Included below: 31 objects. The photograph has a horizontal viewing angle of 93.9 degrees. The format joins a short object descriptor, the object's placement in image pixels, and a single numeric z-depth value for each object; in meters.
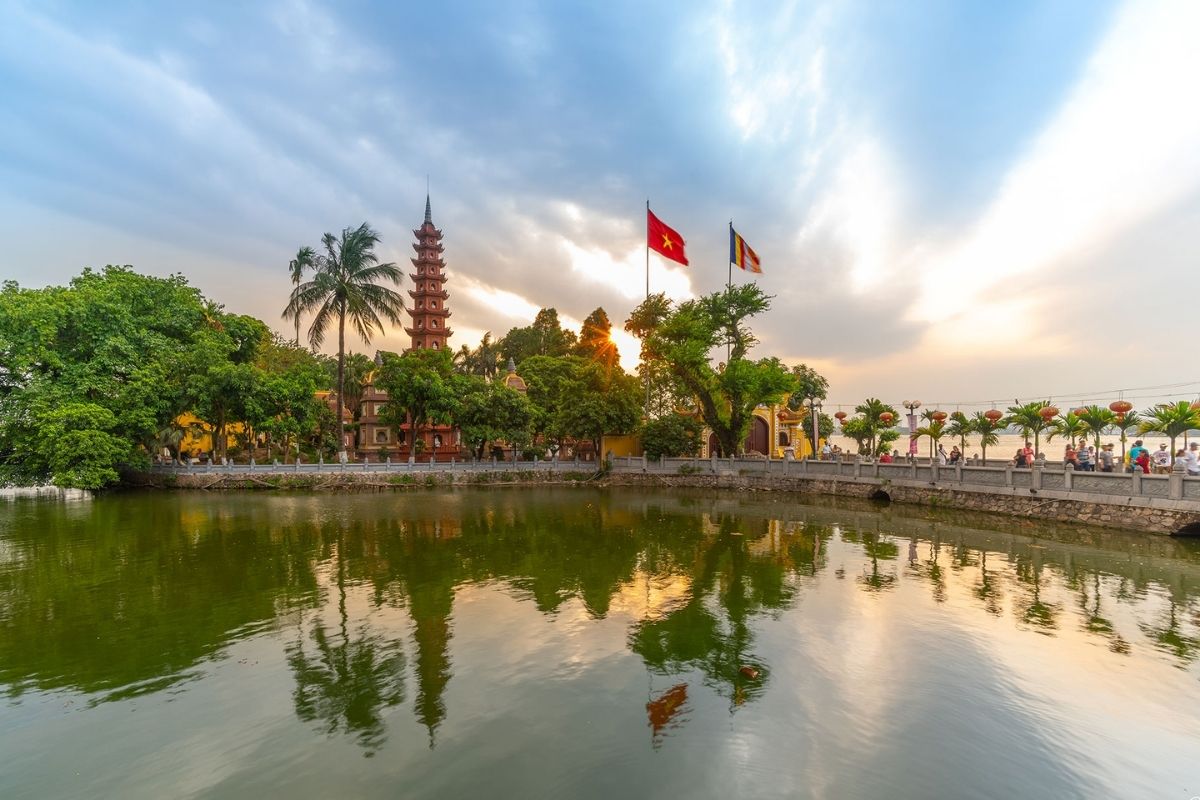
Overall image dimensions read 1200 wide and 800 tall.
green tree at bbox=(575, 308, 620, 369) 53.94
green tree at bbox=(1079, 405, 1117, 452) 26.97
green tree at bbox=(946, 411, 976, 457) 35.81
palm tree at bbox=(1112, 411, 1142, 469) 26.50
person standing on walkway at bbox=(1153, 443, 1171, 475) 21.65
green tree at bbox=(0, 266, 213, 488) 25.47
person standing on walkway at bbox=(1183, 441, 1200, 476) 15.81
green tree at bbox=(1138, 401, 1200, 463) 21.91
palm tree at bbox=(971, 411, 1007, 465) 32.43
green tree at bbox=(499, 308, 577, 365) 59.81
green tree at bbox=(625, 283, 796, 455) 31.03
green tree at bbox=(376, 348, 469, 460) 32.50
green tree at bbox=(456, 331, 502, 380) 56.84
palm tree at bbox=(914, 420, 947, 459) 28.48
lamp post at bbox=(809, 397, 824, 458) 33.31
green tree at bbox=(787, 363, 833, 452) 55.67
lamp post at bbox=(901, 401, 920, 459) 26.53
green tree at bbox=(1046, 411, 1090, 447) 29.98
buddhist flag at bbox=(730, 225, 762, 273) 30.02
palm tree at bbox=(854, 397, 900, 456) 37.03
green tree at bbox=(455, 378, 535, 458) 34.03
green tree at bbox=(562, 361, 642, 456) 33.72
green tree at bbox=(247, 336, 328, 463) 30.38
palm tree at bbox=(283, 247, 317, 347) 32.09
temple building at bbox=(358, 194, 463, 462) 42.03
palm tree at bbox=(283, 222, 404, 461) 32.25
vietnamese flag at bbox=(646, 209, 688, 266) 29.05
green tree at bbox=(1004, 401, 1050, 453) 29.53
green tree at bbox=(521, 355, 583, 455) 35.56
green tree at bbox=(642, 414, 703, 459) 34.31
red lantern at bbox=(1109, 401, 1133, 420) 22.34
